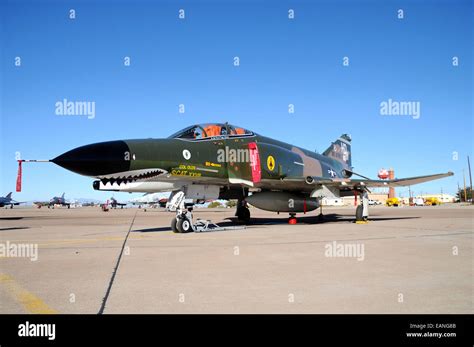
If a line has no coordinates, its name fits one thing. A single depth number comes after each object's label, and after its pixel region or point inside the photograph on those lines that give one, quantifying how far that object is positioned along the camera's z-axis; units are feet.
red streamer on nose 36.39
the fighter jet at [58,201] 315.37
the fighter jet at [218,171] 33.24
